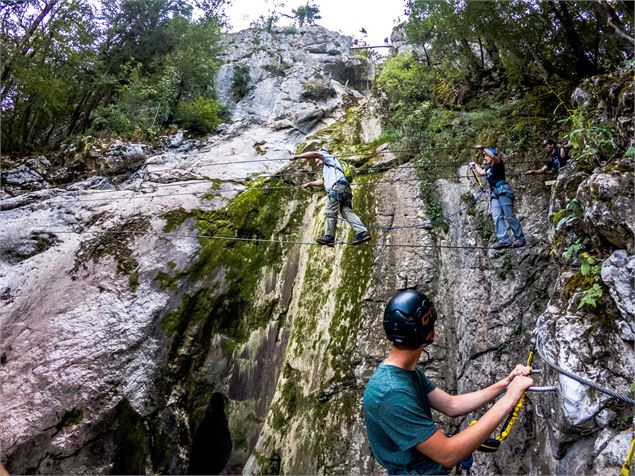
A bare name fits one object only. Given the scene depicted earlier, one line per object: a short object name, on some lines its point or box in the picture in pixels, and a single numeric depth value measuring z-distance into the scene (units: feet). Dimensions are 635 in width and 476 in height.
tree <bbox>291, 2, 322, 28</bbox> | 115.62
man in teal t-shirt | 6.64
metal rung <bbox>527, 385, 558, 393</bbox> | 7.82
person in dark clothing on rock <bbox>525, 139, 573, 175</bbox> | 22.91
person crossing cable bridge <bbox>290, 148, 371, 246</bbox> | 26.32
